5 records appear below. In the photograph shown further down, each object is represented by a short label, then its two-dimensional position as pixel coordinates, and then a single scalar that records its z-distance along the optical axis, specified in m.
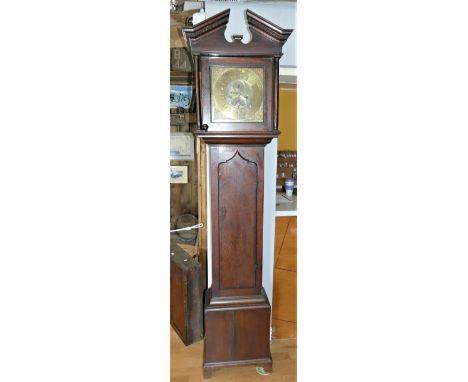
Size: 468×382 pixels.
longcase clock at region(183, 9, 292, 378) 1.29
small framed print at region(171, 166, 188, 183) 2.45
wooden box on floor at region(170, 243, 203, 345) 1.79
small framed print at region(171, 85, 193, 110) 2.36
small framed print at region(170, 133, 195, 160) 2.42
